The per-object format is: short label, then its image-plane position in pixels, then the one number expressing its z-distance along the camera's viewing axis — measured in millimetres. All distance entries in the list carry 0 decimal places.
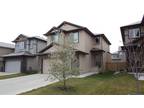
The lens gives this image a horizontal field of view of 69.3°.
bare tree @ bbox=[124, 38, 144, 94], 5772
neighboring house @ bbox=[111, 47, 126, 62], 28944
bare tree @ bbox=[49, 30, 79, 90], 6570
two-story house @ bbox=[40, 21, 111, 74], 13674
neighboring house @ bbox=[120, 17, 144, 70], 12894
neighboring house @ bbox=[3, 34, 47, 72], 16395
